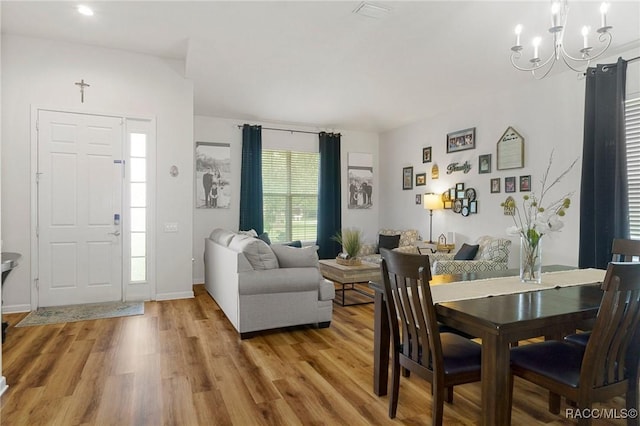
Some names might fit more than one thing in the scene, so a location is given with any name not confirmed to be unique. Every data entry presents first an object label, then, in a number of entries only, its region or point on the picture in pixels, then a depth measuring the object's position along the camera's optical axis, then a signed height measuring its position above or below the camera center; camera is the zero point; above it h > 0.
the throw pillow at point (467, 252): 4.88 -0.60
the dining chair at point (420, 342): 1.89 -0.75
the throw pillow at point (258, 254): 3.57 -0.47
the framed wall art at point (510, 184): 5.05 +0.33
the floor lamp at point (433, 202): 6.11 +0.09
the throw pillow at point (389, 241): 6.67 -0.63
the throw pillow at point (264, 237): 5.61 -0.48
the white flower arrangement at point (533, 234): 2.43 -0.18
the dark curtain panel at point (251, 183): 6.61 +0.40
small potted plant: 5.13 -0.62
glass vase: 2.51 -0.36
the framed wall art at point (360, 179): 7.73 +0.57
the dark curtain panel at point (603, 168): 3.83 +0.44
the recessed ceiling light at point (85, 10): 3.49 +1.85
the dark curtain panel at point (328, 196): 7.32 +0.20
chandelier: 2.25 +1.60
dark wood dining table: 1.71 -0.54
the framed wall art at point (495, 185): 5.28 +0.32
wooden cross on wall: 4.53 +1.45
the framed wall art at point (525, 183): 4.85 +0.33
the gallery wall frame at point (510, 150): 4.95 +0.79
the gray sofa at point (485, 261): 4.32 -0.64
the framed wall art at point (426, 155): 6.60 +0.94
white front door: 4.42 -0.05
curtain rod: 6.72 +1.45
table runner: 2.19 -0.51
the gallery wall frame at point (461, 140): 5.70 +1.07
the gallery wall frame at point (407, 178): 7.03 +0.56
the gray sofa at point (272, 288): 3.54 -0.81
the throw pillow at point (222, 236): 4.39 -0.40
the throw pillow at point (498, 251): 4.55 -0.53
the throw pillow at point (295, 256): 3.76 -0.52
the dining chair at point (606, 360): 1.65 -0.76
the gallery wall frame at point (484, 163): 5.44 +0.65
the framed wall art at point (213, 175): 6.39 +0.52
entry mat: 4.00 -1.25
